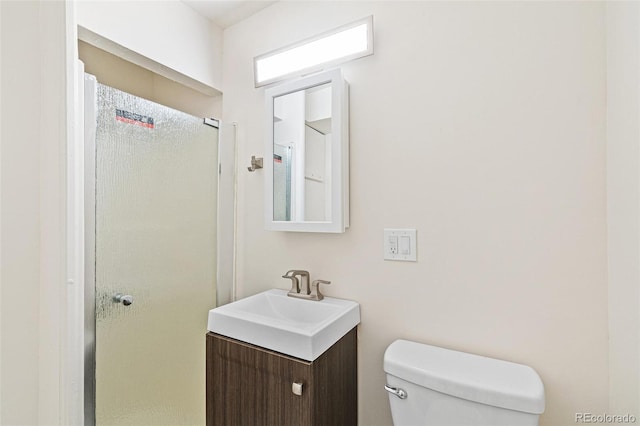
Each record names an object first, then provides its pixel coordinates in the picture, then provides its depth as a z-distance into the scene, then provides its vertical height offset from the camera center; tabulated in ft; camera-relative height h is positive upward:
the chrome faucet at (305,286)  4.41 -1.06
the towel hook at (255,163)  5.16 +0.85
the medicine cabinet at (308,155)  4.18 +0.85
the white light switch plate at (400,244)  3.89 -0.39
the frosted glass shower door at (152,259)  3.99 -0.65
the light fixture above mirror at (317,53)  4.12 +2.33
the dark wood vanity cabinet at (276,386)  3.26 -1.97
